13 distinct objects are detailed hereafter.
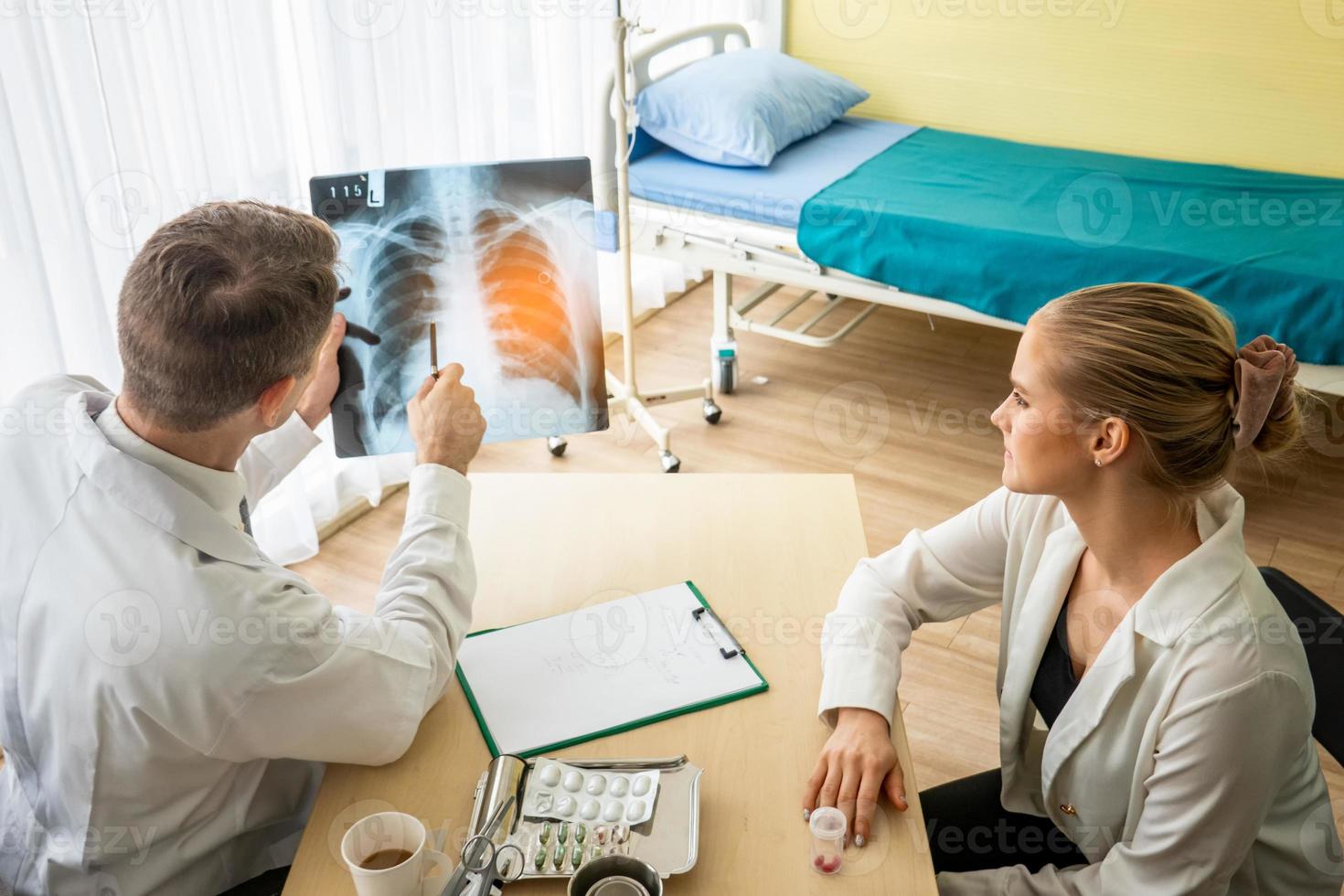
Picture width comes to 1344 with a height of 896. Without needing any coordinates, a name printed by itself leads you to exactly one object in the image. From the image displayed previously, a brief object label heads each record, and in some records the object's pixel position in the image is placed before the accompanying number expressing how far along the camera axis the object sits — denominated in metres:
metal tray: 1.08
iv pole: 2.84
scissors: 0.97
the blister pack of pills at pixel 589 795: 1.11
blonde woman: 1.13
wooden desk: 1.10
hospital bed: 2.78
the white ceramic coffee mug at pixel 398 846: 1.01
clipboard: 1.25
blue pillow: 3.39
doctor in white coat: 1.08
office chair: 1.31
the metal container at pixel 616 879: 0.99
